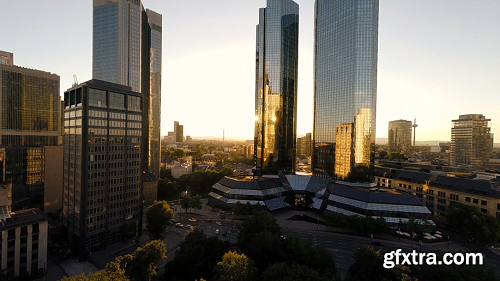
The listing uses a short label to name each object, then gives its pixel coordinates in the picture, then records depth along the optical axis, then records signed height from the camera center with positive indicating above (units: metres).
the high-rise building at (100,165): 69.00 -9.44
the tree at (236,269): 45.59 -26.41
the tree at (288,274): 42.50 -25.79
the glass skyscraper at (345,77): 115.75 +33.72
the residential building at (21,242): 56.06 -27.46
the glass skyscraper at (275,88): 157.62 +35.75
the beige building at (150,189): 123.38 -28.15
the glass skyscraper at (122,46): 142.62 +57.88
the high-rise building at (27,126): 94.00 +4.92
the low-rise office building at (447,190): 90.38 -21.79
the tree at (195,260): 57.50 -31.07
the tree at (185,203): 104.53 -30.07
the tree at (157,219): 80.25 -28.81
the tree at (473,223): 74.00 -27.25
